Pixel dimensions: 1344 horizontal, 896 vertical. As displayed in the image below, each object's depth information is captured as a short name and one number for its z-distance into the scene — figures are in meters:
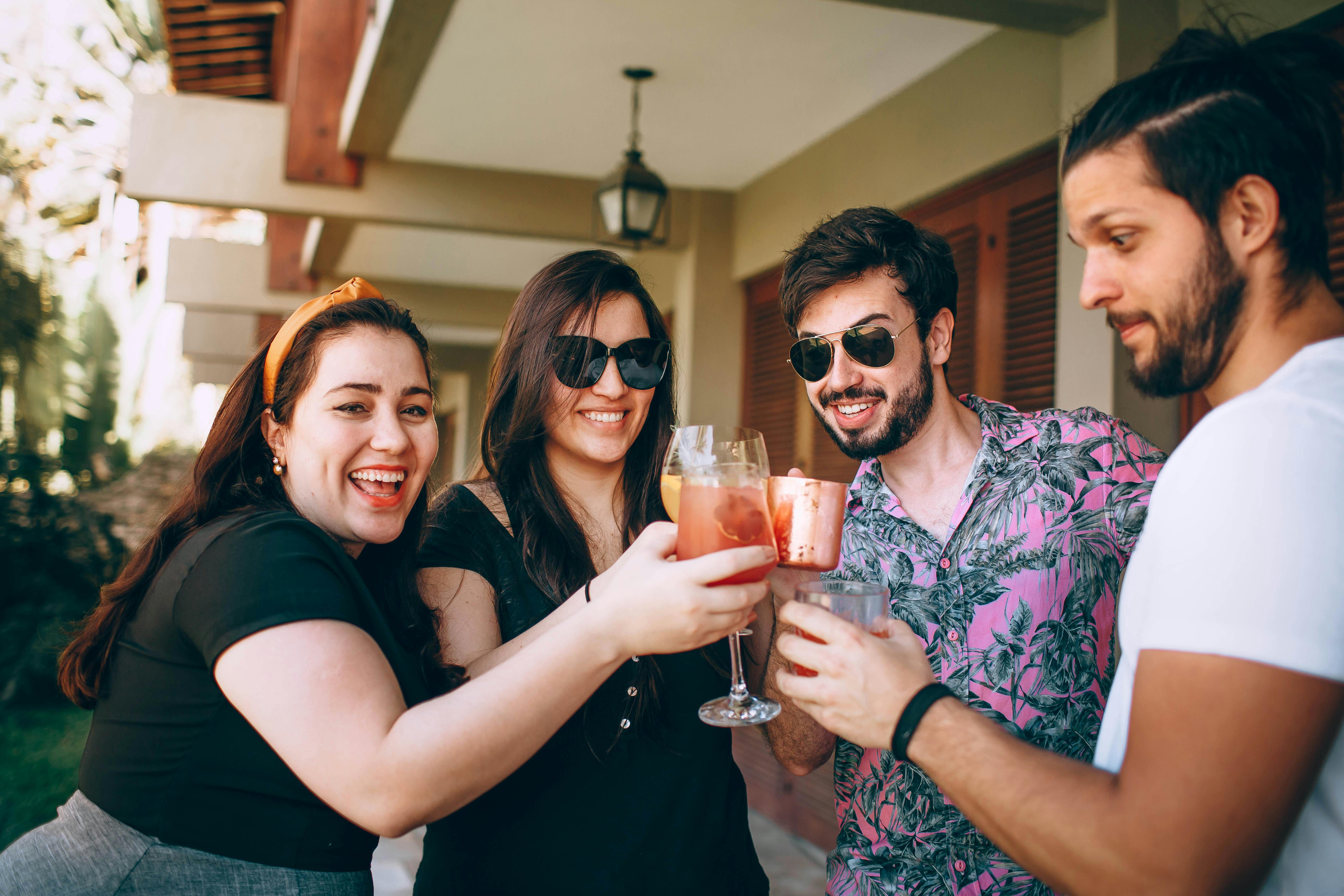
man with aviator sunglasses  1.86
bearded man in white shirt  1.00
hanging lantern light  5.14
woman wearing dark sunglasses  1.74
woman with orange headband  1.25
